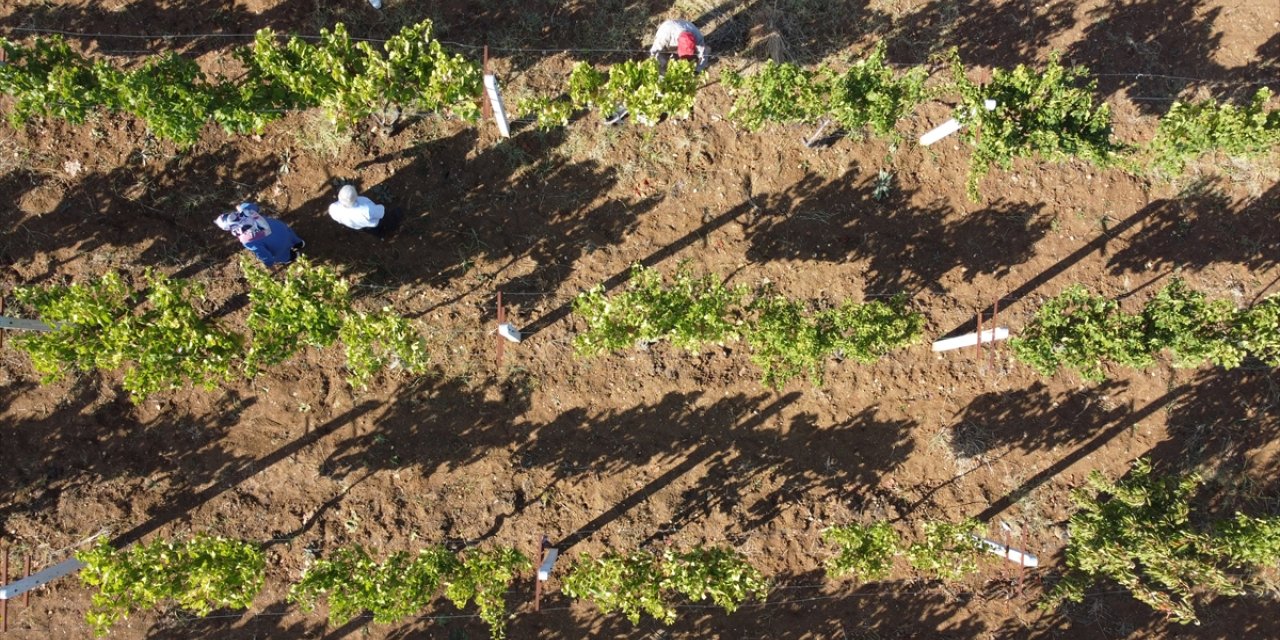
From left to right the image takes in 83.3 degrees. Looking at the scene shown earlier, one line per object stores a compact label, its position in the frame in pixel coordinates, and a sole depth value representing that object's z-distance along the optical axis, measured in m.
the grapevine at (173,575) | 7.67
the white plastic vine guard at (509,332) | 8.41
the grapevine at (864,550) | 8.50
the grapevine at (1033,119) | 8.04
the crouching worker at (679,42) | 8.70
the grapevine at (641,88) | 8.00
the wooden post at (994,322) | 9.39
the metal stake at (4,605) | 7.54
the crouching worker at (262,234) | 7.98
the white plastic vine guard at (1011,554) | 8.45
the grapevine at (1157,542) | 8.38
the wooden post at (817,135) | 9.17
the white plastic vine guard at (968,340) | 7.74
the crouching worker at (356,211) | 7.81
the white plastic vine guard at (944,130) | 7.75
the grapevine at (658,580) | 8.20
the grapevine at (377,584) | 7.89
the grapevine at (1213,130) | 8.34
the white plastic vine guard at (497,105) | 8.03
